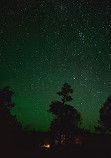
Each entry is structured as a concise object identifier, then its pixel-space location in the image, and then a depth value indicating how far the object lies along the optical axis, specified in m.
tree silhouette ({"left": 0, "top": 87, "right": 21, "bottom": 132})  16.52
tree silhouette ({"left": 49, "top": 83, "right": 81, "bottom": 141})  16.81
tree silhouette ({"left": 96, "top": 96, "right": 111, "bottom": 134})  18.49
